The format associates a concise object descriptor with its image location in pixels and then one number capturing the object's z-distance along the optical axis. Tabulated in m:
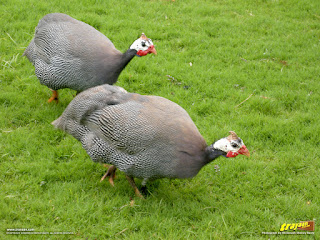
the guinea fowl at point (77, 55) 4.78
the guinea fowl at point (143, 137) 3.79
